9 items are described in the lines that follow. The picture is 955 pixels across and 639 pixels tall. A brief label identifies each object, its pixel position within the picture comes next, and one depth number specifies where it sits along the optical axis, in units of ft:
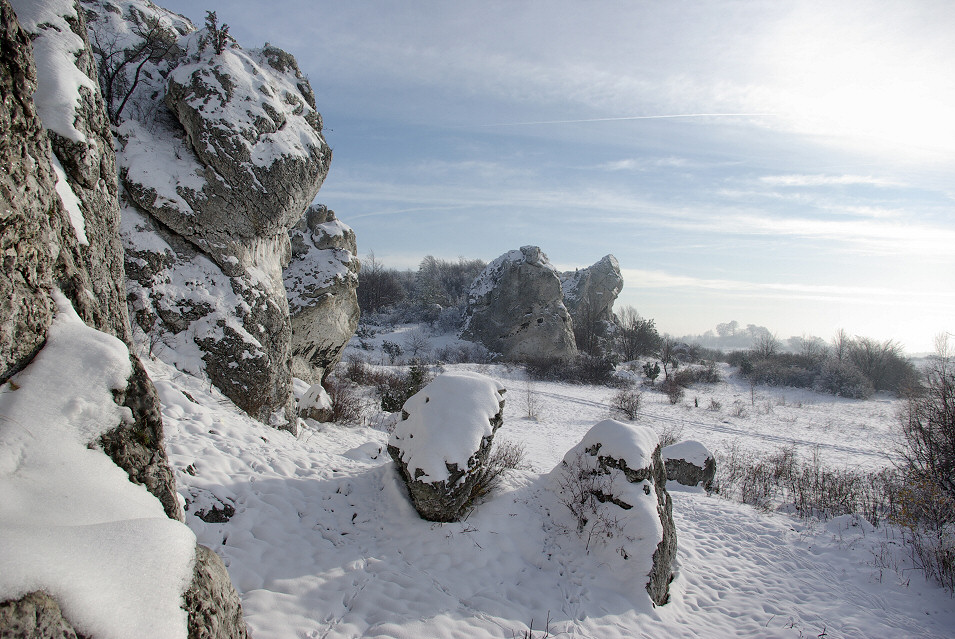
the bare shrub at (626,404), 52.55
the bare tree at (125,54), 25.03
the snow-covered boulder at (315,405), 29.91
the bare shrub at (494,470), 18.39
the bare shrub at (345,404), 32.73
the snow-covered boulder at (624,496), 16.29
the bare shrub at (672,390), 64.64
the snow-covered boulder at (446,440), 16.52
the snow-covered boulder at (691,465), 29.19
